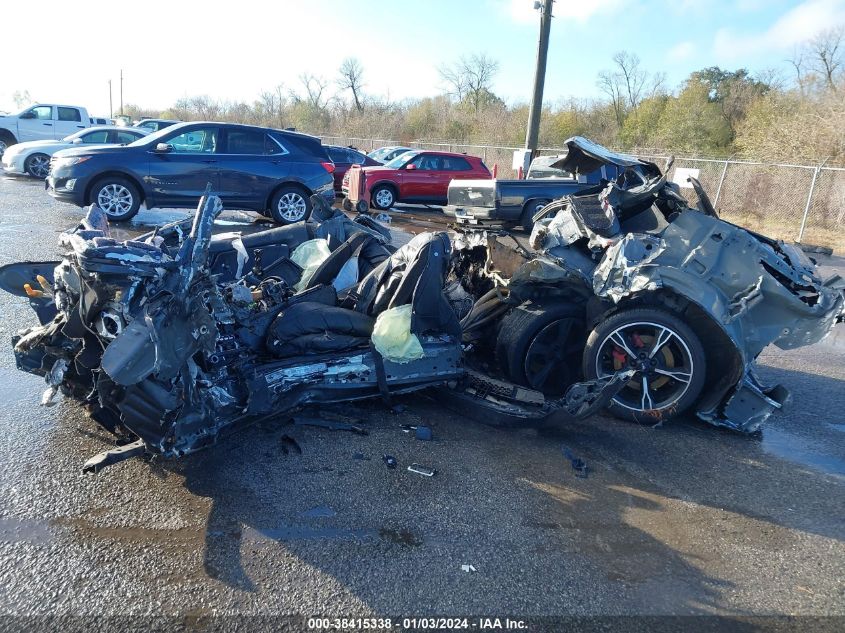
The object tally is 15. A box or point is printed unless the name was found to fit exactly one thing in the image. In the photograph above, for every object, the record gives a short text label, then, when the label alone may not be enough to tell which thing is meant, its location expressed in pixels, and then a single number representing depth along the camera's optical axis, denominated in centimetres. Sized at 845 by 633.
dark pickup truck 1284
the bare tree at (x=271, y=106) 6191
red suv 1669
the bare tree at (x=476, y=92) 5178
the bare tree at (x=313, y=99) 6064
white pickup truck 2177
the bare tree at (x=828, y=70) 2851
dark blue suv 1074
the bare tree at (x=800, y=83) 2905
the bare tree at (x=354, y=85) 6000
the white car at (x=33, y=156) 1734
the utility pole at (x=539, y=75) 1703
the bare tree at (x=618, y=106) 4059
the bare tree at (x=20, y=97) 8615
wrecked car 291
